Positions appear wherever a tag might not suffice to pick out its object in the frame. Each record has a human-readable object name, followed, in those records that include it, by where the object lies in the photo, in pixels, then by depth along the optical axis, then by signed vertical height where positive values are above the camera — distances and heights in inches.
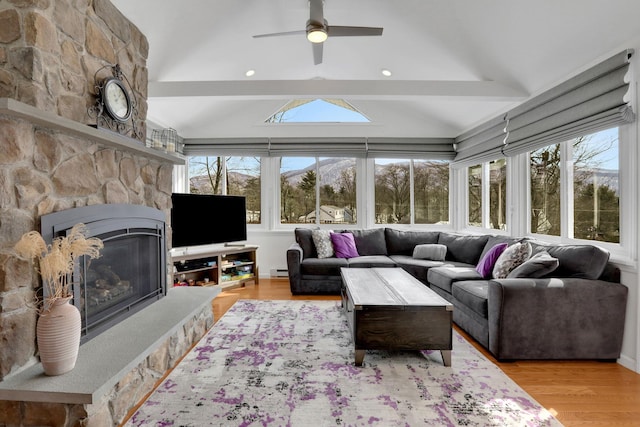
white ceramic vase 57.5 -22.0
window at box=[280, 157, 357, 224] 214.8 +16.2
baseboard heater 207.9 -37.2
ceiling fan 94.1 +56.9
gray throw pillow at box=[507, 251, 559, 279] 99.0 -16.8
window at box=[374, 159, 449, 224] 216.4 +15.1
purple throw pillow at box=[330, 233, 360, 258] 182.1 -17.9
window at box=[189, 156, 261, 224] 212.8 +24.5
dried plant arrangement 55.7 -7.1
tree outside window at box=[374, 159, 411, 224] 216.4 +15.3
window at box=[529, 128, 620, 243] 107.3 +9.2
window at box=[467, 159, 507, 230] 171.6 +10.6
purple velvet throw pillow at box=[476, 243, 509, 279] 129.7 -19.0
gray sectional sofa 93.6 -29.0
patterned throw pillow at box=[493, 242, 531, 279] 114.5 -16.4
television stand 163.9 -27.6
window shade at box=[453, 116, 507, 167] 159.3 +38.5
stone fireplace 55.2 +7.8
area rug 68.7 -43.1
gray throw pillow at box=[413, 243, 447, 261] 174.4 -21.0
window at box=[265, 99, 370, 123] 207.8 +66.3
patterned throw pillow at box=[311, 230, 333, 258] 178.7 -16.2
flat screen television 155.3 -2.4
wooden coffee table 90.4 -31.7
